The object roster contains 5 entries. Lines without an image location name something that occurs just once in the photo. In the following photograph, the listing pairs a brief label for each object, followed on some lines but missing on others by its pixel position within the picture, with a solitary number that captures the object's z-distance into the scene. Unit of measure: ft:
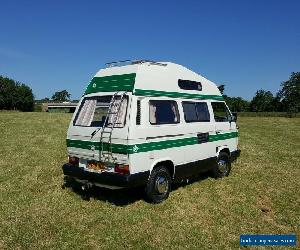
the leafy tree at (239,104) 488.07
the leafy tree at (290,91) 385.29
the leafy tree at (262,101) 463.83
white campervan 26.89
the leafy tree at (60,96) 644.69
